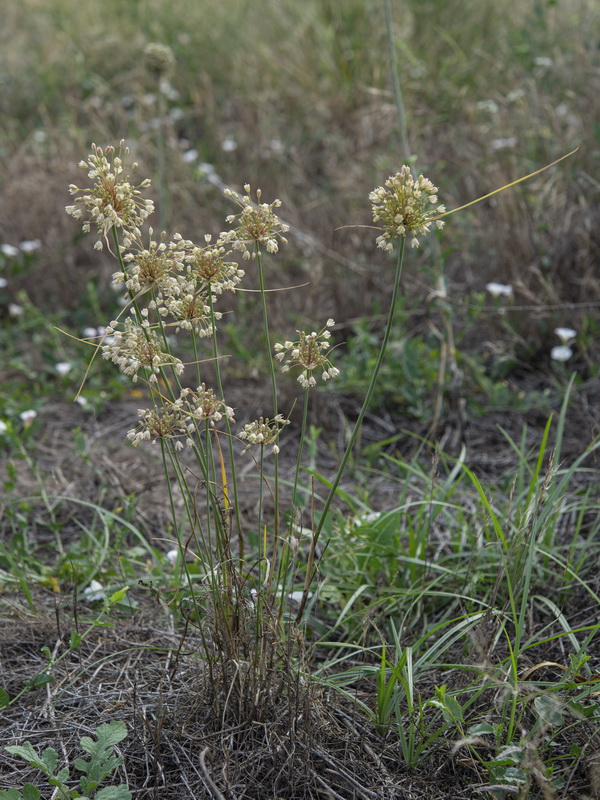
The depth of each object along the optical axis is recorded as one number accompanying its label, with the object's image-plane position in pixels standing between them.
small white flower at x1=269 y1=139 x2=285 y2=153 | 4.77
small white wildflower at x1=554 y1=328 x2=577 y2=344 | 2.98
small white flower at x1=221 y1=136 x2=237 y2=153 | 4.82
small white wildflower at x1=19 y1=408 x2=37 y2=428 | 2.88
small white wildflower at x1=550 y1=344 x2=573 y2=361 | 2.95
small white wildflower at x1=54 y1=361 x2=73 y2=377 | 3.33
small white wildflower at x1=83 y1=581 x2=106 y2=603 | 2.01
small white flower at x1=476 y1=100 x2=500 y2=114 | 3.92
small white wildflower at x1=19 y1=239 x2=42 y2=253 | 4.19
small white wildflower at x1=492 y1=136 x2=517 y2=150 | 3.91
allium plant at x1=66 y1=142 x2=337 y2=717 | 1.31
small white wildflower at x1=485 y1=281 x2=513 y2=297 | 3.22
